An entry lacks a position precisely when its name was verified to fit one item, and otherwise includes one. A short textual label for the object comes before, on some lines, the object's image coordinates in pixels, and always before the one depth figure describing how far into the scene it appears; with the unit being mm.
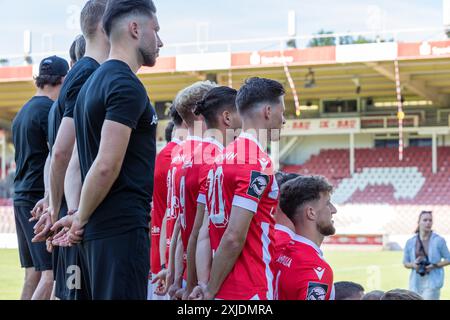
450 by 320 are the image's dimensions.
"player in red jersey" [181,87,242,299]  4375
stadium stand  31078
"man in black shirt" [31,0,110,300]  3729
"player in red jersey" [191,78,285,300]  3805
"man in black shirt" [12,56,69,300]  5695
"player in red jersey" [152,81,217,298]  4840
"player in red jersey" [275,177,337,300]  4023
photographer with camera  10539
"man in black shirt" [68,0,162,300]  3326
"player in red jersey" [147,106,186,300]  5578
